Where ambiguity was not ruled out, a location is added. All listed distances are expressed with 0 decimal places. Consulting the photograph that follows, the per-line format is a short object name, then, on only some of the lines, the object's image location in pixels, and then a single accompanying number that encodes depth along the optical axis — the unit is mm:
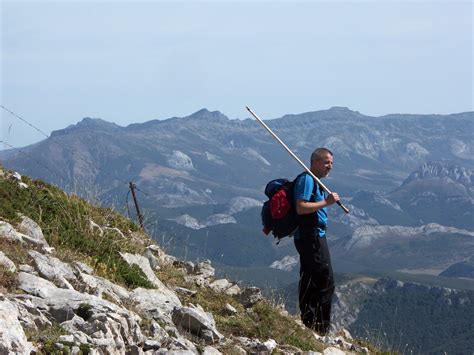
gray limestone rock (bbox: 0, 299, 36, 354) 10155
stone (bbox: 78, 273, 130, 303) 14964
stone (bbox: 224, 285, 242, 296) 21351
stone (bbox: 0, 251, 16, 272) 13943
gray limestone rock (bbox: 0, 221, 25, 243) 16026
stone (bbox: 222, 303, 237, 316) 18033
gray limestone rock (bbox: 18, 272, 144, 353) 11867
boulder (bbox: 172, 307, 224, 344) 14708
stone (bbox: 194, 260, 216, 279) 23391
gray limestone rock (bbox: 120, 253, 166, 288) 18617
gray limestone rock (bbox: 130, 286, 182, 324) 15044
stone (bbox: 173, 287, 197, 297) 19369
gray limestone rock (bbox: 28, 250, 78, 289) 14655
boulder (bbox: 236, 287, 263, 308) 20095
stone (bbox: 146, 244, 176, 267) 22608
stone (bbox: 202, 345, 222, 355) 13694
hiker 18648
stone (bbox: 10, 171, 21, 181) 21637
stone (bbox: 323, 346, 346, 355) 16307
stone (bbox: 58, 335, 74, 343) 11216
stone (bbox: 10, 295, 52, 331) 11606
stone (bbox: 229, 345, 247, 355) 14222
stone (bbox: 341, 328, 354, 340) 21277
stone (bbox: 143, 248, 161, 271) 21062
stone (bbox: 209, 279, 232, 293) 21559
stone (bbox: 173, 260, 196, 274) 23668
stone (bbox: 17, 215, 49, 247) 17381
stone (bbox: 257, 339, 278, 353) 14986
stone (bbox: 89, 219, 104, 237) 19528
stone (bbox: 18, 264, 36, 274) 14399
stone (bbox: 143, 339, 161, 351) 12741
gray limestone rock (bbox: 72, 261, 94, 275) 16267
